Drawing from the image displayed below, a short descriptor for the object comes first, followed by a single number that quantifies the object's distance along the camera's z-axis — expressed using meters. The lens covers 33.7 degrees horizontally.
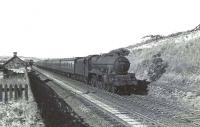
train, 24.59
